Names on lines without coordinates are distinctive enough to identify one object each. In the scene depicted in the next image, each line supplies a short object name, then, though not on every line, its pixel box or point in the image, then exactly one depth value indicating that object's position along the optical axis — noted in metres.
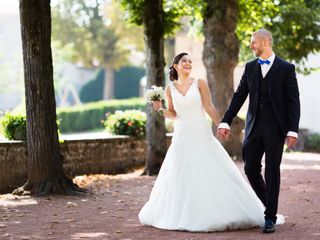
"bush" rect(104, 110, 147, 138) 18.22
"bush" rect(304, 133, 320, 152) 26.36
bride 8.23
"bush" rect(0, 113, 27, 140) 14.21
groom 7.95
